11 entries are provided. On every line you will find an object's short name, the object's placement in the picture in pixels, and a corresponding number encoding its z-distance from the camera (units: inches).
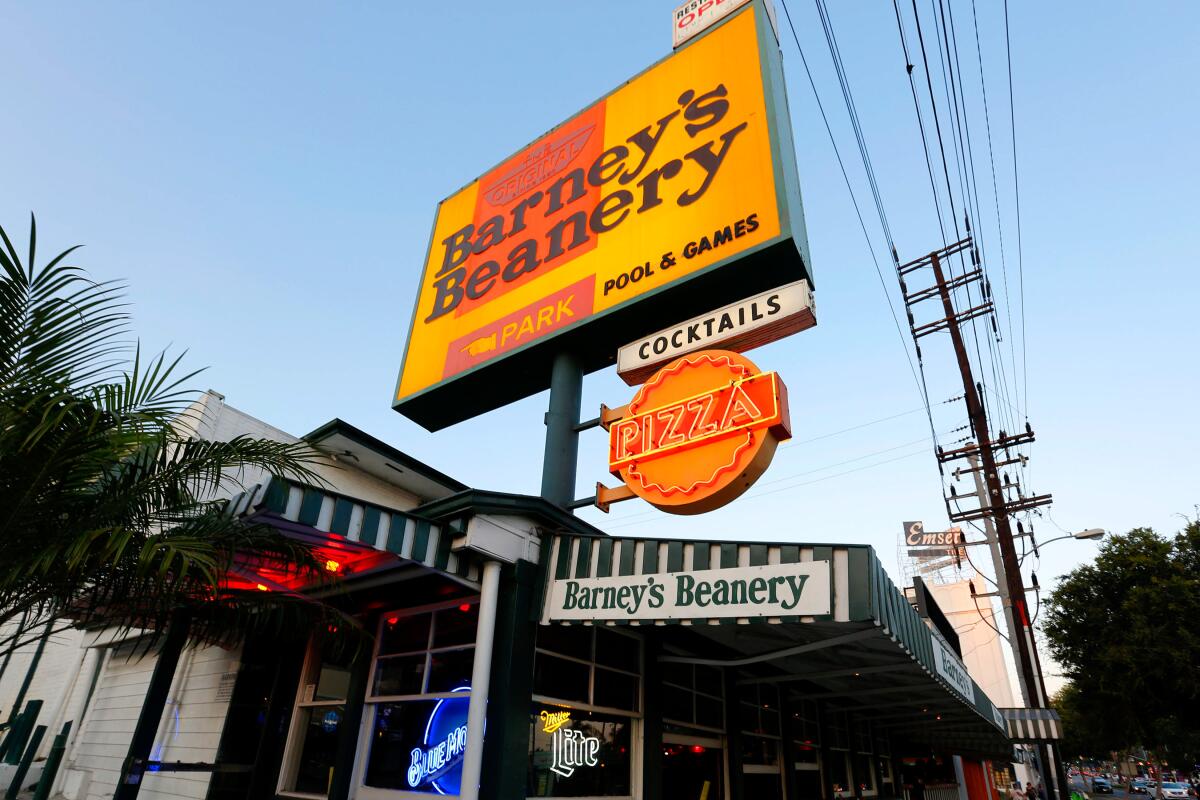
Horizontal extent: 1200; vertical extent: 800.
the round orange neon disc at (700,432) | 279.3
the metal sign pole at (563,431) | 367.6
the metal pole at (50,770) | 378.0
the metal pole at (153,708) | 288.1
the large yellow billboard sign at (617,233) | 373.1
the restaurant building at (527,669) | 237.3
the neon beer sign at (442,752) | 278.1
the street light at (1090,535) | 836.6
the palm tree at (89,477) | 201.8
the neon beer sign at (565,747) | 288.5
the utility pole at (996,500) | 703.7
